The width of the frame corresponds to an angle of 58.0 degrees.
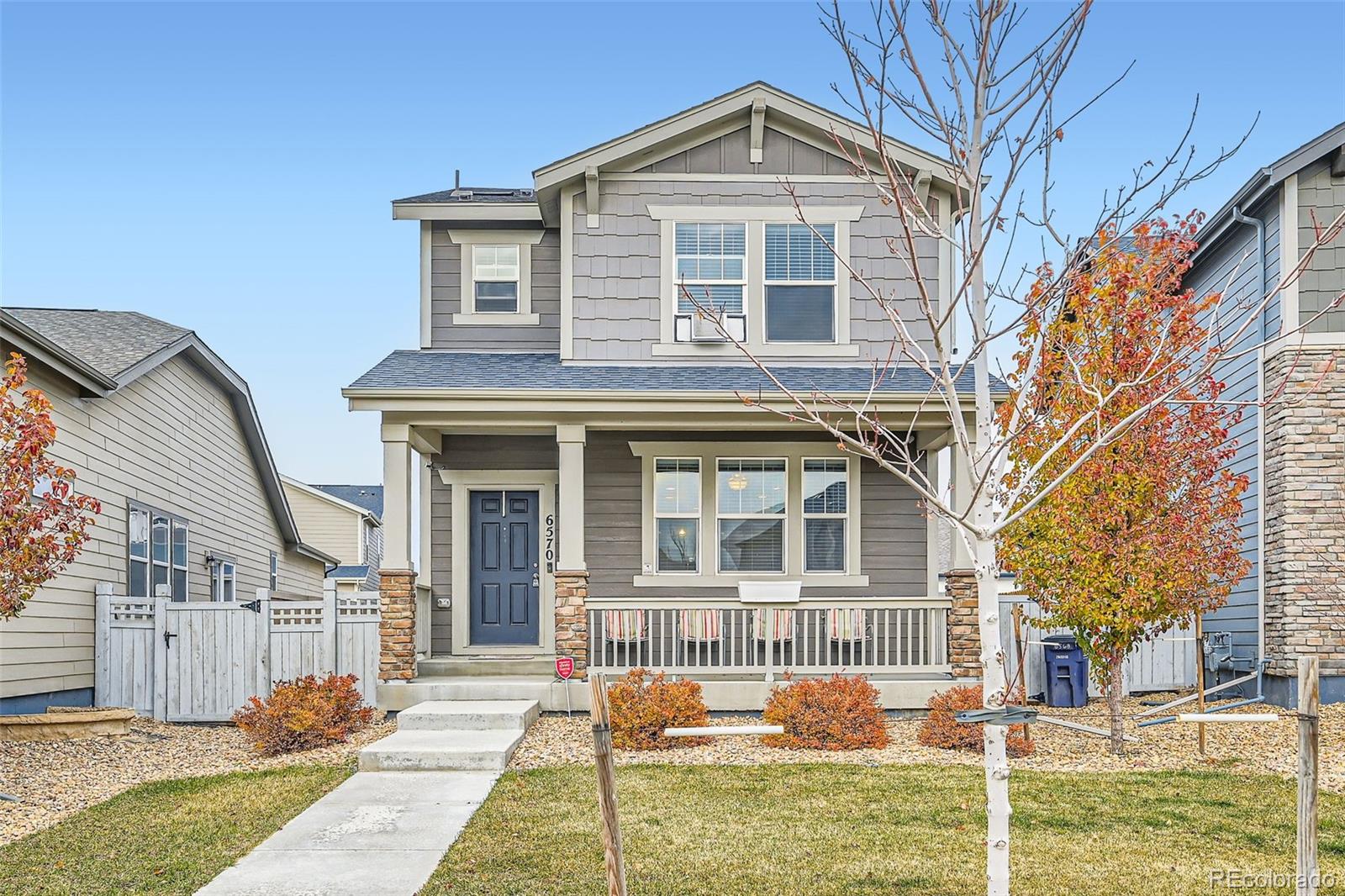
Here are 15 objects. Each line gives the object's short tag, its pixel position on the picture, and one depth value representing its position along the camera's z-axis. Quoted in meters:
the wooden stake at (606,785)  4.29
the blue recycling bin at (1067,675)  13.84
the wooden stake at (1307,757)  4.62
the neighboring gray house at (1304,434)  13.12
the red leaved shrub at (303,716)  10.67
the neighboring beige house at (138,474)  12.30
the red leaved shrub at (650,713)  10.45
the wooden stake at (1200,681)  9.27
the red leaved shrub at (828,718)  10.45
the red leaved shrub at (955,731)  10.22
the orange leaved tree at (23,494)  8.92
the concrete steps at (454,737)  9.58
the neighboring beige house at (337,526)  34.41
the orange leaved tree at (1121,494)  10.09
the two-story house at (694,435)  13.77
